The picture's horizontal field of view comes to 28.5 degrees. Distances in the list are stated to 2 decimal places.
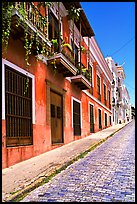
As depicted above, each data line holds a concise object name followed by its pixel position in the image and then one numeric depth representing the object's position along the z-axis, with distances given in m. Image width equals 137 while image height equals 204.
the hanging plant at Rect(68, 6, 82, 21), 6.63
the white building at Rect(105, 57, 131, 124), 35.28
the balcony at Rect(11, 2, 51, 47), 6.33
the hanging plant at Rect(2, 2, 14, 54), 5.20
